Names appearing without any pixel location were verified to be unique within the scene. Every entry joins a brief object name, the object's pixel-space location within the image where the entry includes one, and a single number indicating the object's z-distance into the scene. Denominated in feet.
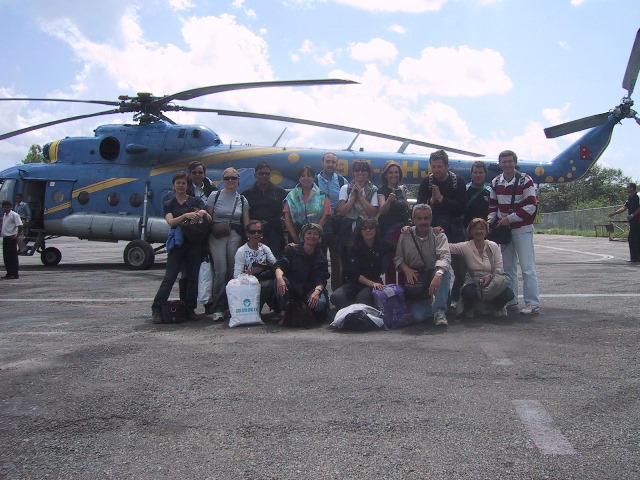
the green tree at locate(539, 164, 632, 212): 244.22
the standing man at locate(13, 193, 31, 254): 46.91
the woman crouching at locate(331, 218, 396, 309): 21.89
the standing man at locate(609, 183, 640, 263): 41.93
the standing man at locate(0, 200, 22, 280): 38.63
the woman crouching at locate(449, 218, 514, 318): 21.29
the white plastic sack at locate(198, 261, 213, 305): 23.08
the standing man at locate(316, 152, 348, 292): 24.49
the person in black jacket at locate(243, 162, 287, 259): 24.70
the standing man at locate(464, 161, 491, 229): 23.73
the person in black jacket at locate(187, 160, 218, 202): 24.97
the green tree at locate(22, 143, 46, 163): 269.32
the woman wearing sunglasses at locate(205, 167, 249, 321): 23.21
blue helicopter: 44.91
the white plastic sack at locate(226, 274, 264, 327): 21.18
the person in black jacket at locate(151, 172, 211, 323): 22.48
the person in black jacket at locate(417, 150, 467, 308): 22.56
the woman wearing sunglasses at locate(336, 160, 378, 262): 23.26
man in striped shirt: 22.48
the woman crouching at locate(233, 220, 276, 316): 22.37
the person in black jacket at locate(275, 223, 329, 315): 21.67
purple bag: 20.31
